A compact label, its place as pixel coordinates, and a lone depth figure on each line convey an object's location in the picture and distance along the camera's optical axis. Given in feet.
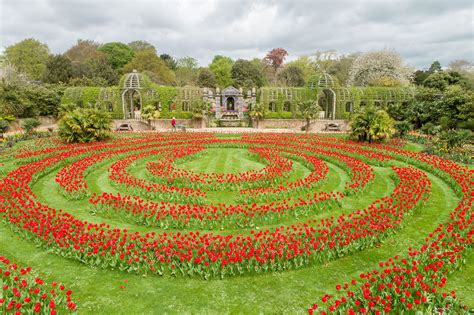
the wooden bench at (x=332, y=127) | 111.24
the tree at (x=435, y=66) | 276.25
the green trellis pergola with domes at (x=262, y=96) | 120.26
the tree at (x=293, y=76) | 219.82
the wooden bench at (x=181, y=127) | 104.21
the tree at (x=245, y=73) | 219.82
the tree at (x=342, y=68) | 218.79
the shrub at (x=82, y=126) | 68.90
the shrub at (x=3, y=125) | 78.59
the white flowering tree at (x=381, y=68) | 178.90
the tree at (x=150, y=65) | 208.95
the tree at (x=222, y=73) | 230.89
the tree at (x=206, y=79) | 213.87
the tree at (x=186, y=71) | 234.89
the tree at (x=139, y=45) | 309.01
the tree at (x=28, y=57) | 212.43
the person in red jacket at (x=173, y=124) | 105.83
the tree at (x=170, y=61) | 275.43
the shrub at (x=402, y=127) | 80.59
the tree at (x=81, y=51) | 253.12
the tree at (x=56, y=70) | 181.68
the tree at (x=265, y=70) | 237.66
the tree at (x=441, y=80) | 124.06
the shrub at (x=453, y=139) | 60.08
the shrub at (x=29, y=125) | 82.05
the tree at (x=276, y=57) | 300.20
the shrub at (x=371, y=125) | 68.08
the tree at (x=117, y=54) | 242.37
